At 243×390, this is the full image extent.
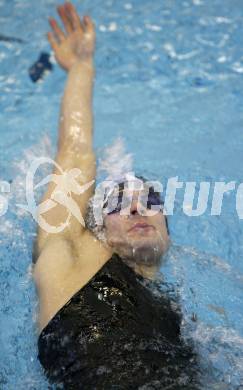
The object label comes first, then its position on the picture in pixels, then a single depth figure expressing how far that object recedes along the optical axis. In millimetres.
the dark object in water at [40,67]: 8547
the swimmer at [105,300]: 3629
